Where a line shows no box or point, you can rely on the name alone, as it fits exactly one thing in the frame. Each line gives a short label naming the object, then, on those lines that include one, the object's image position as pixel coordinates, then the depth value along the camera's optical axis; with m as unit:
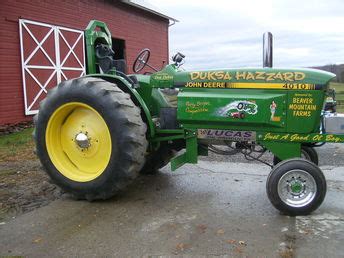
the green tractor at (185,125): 4.71
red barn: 11.65
